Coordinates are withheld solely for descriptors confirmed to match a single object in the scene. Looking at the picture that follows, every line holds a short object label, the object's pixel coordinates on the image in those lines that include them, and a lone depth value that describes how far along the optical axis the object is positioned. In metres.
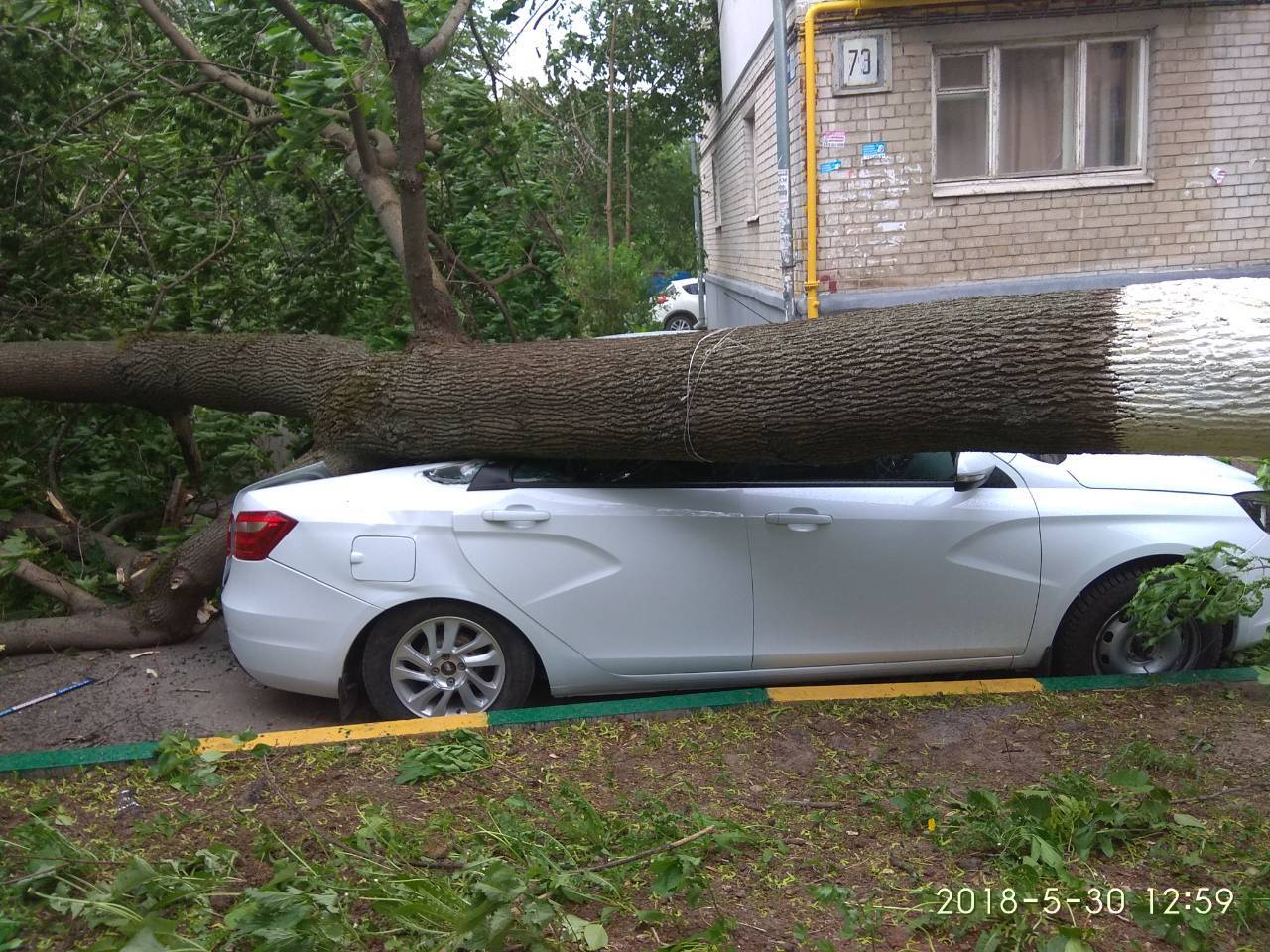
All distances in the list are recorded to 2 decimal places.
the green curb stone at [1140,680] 4.79
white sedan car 4.89
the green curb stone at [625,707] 4.63
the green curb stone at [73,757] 4.29
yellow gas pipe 9.58
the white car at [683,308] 22.84
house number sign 9.87
